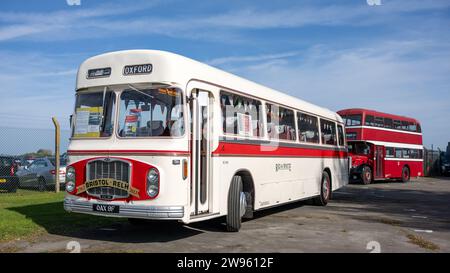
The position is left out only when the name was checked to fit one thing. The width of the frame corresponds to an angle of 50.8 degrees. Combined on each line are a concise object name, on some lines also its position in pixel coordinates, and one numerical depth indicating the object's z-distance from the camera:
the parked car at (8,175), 17.59
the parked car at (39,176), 18.99
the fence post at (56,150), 16.20
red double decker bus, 27.30
